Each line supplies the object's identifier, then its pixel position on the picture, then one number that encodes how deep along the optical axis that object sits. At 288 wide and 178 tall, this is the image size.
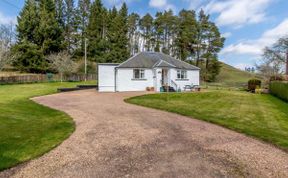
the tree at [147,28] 44.50
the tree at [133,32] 46.09
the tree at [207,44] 39.81
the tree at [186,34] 40.50
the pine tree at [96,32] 41.84
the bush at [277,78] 23.01
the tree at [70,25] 42.28
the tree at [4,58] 26.54
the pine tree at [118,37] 41.77
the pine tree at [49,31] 34.62
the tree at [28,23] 33.97
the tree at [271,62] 33.97
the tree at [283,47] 33.91
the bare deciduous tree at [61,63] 31.14
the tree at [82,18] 42.38
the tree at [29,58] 32.78
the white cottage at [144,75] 20.17
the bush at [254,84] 23.30
